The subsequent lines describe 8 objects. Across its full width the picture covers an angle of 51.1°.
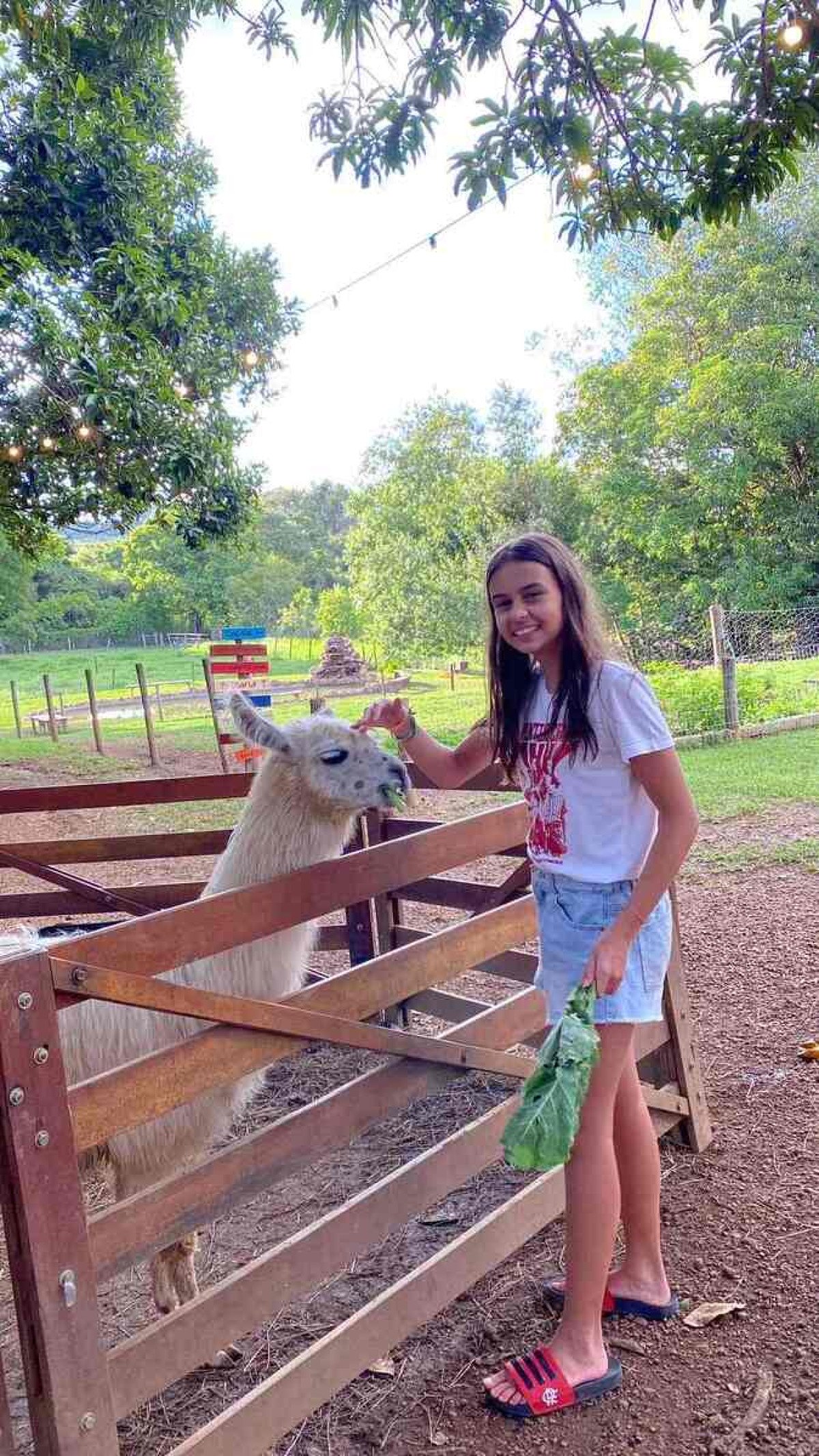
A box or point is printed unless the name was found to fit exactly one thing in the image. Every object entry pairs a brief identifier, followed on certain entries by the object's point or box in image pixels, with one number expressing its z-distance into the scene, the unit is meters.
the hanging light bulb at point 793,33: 3.48
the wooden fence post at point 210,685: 11.14
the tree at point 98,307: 6.07
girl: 1.86
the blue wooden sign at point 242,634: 10.98
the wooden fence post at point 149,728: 13.13
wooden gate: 1.35
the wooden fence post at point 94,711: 14.52
